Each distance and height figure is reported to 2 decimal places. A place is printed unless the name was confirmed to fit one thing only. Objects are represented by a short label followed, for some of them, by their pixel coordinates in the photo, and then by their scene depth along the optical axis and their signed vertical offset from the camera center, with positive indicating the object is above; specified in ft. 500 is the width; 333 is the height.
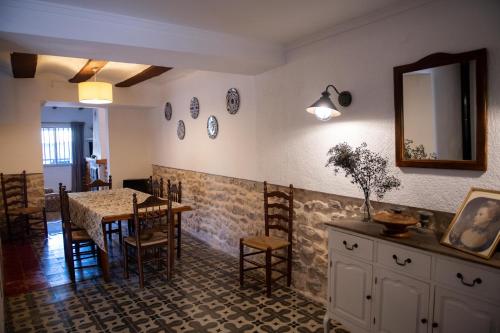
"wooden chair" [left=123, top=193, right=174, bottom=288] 11.14 -2.73
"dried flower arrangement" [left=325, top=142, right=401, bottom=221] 8.02 -0.51
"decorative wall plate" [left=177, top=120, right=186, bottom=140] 17.88 +1.21
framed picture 5.52 -1.35
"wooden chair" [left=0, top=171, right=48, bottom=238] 16.64 -2.49
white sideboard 5.42 -2.52
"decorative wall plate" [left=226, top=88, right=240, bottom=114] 13.36 +2.01
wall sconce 8.41 +1.06
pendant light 13.05 +2.41
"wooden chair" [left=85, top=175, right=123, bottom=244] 15.37 -1.44
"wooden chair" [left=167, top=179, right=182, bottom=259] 13.20 -2.00
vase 8.04 -1.41
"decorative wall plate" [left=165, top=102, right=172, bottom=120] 19.27 +2.40
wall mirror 6.37 +0.71
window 30.12 +0.96
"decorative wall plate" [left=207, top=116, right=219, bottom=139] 14.92 +1.10
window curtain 30.42 -0.22
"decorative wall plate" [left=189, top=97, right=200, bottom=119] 16.34 +2.17
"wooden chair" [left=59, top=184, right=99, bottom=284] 11.77 -2.97
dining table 11.19 -1.94
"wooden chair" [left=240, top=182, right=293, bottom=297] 10.40 -2.81
